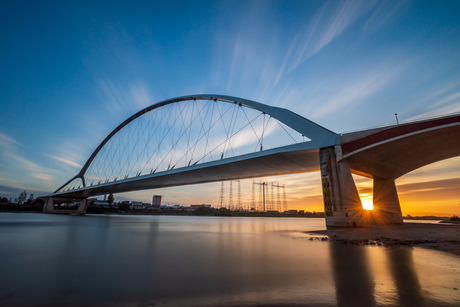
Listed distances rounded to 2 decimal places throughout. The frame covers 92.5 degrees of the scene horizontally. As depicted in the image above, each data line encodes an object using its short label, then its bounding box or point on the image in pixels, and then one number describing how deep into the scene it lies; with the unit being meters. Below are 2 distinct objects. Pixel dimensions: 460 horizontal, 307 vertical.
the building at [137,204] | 171.65
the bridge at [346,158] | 20.75
